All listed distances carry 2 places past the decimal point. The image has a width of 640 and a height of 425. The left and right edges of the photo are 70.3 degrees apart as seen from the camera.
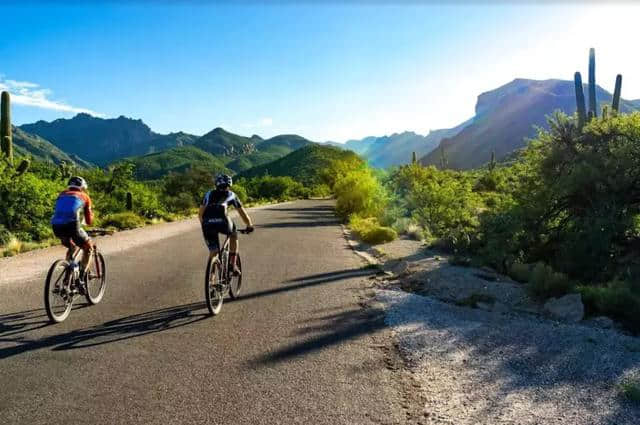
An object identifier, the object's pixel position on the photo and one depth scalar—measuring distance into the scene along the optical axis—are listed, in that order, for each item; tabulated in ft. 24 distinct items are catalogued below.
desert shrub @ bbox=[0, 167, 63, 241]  56.75
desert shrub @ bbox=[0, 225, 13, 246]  51.21
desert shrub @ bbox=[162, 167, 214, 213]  186.39
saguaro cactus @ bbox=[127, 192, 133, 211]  98.17
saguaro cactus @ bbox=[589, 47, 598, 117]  72.97
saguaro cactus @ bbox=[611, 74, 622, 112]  75.48
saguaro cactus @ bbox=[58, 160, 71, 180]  86.35
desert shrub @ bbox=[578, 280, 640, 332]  23.80
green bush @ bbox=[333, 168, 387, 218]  104.50
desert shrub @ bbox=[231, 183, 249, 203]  225.80
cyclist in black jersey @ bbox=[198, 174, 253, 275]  24.50
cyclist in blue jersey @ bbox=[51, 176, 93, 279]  23.00
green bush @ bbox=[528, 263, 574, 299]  29.55
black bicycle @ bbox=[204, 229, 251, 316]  23.55
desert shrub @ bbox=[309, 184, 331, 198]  320.52
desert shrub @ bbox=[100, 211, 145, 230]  75.41
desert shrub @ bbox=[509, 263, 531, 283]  36.32
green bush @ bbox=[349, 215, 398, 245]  60.78
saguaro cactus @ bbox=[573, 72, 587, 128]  47.89
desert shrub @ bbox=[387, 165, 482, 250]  50.65
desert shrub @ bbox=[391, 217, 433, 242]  63.67
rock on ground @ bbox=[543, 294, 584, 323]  25.13
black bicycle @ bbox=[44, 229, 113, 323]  21.75
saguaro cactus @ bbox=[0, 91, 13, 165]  69.62
